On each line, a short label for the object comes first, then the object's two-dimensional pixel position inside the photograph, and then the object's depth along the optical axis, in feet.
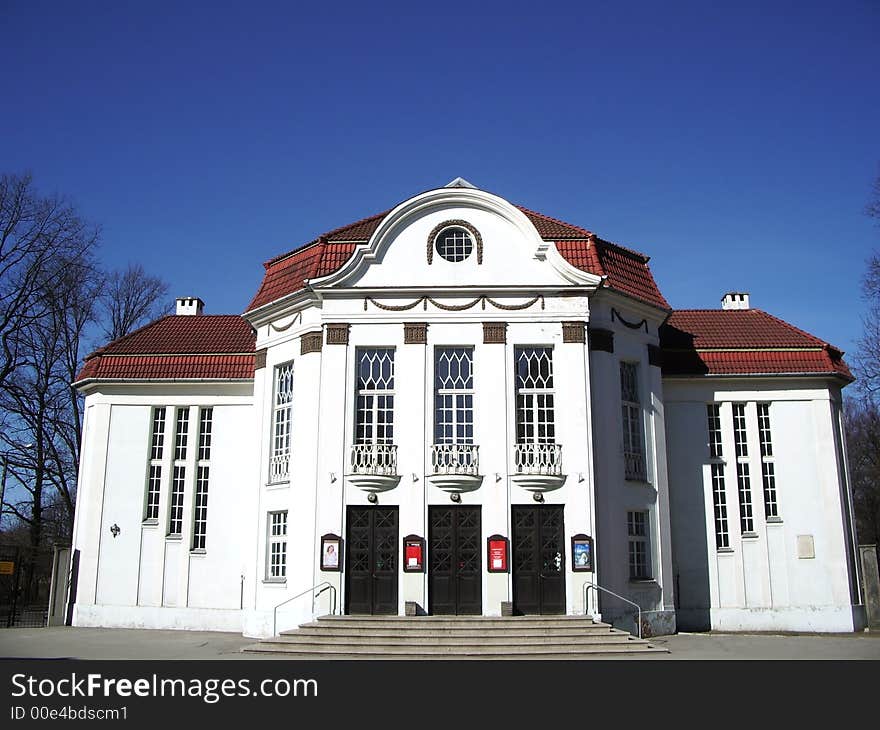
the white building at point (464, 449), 69.31
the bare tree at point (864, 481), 157.17
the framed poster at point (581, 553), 67.92
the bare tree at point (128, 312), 131.54
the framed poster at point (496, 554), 67.67
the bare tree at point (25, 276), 98.73
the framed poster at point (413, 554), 67.92
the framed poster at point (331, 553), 68.54
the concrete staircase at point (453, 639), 58.85
